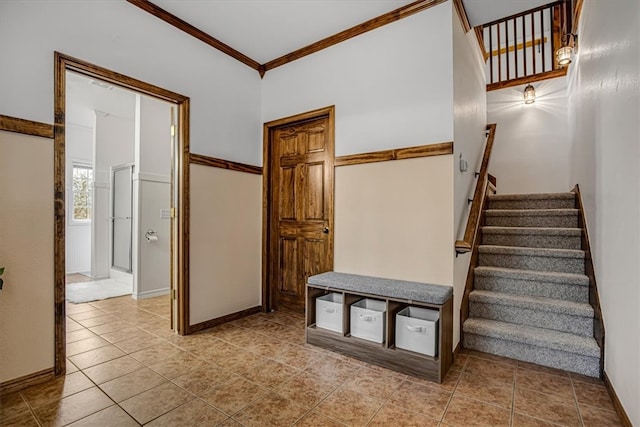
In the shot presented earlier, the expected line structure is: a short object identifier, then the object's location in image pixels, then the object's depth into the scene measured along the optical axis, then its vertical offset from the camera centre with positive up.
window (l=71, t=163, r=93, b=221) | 6.21 +0.41
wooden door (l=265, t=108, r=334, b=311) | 3.34 +0.10
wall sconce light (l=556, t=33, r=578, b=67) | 3.59 +1.89
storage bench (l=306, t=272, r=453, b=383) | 2.16 -0.82
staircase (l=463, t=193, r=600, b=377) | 2.33 -0.71
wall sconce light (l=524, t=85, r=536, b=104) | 4.69 +1.80
